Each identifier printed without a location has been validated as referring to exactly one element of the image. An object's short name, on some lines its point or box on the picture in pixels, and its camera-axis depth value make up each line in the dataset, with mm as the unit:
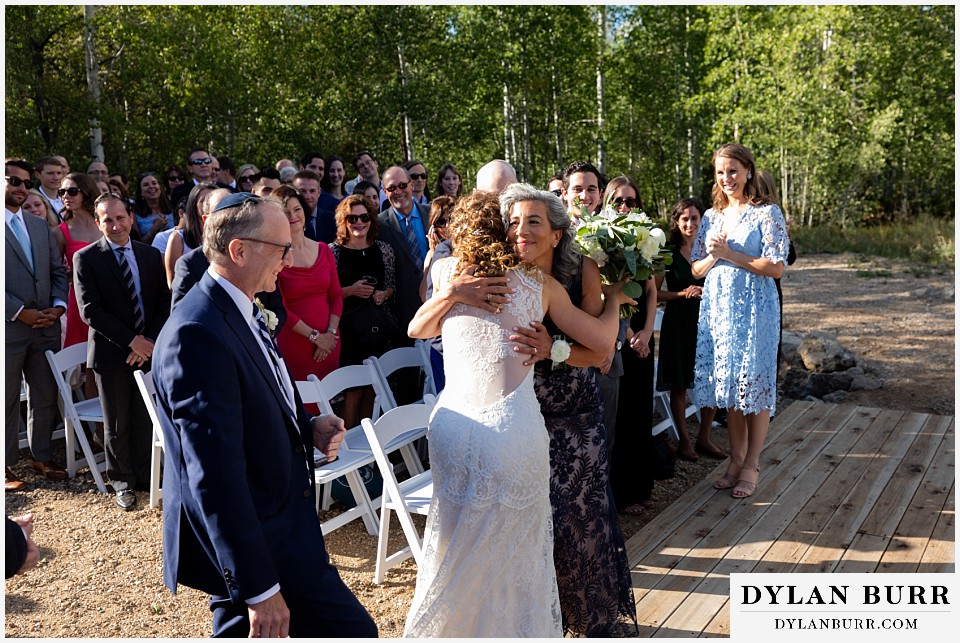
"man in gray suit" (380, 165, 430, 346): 6211
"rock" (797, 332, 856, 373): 8039
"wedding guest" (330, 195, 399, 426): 5941
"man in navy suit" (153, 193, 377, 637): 2178
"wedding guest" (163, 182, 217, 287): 5082
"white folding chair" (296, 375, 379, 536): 4395
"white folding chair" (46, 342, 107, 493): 5484
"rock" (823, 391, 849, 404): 7516
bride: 3031
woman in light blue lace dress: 5004
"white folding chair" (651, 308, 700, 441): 6105
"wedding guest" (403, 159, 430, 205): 8102
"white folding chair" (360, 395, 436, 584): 3852
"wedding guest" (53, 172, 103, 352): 6215
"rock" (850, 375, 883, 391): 7812
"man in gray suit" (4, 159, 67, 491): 5613
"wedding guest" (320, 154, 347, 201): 8758
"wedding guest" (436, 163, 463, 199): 8047
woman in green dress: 5930
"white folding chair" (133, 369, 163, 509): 4809
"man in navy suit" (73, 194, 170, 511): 5223
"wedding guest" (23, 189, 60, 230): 6324
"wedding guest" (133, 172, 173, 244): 8031
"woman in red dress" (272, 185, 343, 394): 5477
